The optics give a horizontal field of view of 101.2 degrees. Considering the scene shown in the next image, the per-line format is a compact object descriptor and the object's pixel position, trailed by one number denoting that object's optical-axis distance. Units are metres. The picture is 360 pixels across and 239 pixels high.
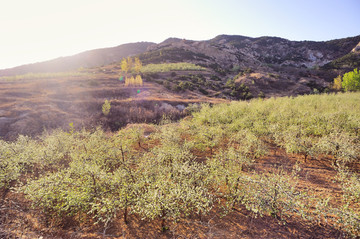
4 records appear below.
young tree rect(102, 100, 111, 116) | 23.54
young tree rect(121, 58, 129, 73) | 48.97
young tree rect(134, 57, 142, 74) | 49.42
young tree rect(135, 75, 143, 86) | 37.78
